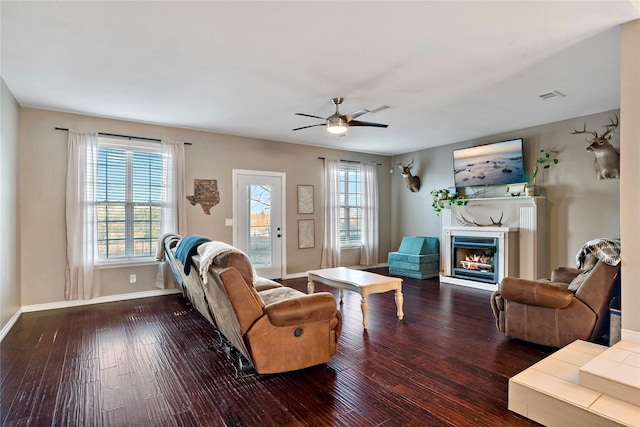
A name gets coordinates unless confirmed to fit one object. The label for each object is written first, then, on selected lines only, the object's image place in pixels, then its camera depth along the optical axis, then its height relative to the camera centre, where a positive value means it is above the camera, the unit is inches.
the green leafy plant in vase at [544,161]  219.3 +33.1
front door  250.2 -2.0
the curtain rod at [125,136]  201.2 +48.0
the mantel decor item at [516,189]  230.1 +16.4
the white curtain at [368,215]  312.0 -0.1
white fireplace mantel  217.2 -7.3
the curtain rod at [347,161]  289.6 +47.2
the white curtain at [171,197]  217.2 +12.1
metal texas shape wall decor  231.5 +15.1
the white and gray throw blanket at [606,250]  116.1 -12.6
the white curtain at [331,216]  289.4 -0.6
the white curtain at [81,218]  190.7 -0.3
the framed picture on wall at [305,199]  278.8 +13.3
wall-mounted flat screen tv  233.6 +35.2
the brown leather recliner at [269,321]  100.4 -31.8
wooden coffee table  153.6 -31.0
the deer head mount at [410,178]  301.0 +31.7
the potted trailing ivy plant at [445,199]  260.1 +11.4
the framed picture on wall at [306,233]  279.3 -14.5
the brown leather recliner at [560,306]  119.0 -33.2
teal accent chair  270.2 -34.9
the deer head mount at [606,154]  185.2 +31.5
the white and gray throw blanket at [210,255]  108.3 -12.3
